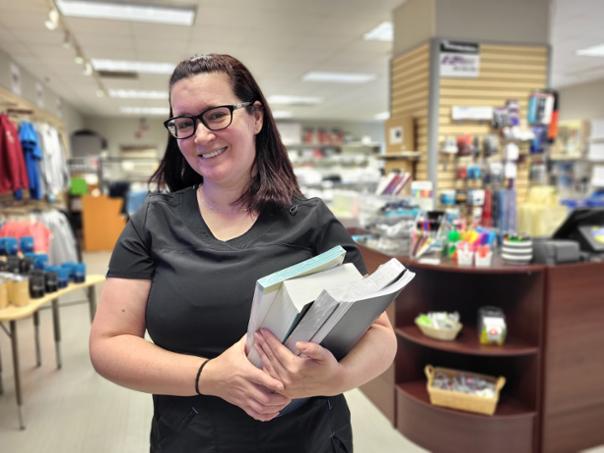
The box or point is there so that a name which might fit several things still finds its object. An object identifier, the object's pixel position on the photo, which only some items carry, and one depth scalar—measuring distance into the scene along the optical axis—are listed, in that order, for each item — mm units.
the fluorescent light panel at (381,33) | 5828
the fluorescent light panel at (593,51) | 7264
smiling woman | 1014
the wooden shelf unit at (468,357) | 2609
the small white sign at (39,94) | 8570
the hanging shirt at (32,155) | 5902
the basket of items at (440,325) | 2750
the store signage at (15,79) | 7031
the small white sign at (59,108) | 10565
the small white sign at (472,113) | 4812
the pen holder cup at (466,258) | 2660
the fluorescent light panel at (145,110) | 12906
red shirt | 5398
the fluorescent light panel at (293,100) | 11336
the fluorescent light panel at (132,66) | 7656
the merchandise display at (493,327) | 2656
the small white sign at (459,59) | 4716
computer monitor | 2723
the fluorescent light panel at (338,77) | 8734
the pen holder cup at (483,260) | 2607
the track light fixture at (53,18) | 4727
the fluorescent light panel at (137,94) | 10422
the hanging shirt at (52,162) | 6531
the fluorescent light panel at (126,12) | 5062
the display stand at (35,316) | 2959
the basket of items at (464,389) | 2637
